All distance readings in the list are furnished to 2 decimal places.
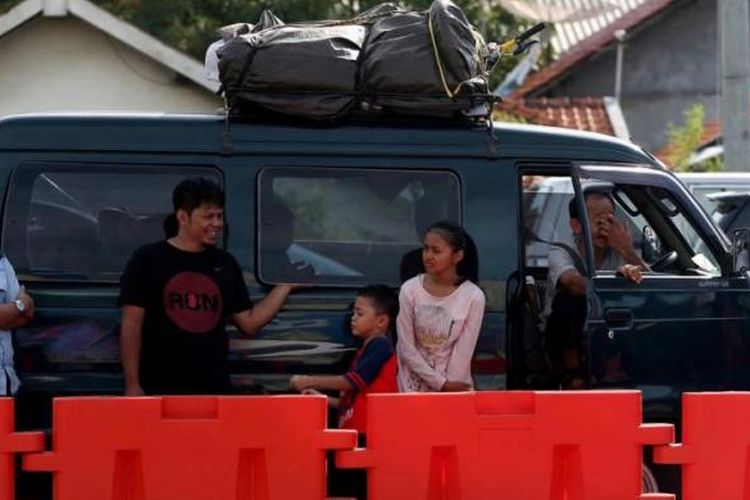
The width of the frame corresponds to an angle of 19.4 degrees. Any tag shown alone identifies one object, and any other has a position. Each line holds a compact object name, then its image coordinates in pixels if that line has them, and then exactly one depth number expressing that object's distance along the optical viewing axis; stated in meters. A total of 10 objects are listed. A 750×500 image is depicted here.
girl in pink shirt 10.38
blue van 10.34
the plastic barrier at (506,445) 9.91
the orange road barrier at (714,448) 10.13
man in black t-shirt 10.15
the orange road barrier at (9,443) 9.64
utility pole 20.05
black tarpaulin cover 10.37
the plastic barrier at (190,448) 9.69
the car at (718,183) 17.28
